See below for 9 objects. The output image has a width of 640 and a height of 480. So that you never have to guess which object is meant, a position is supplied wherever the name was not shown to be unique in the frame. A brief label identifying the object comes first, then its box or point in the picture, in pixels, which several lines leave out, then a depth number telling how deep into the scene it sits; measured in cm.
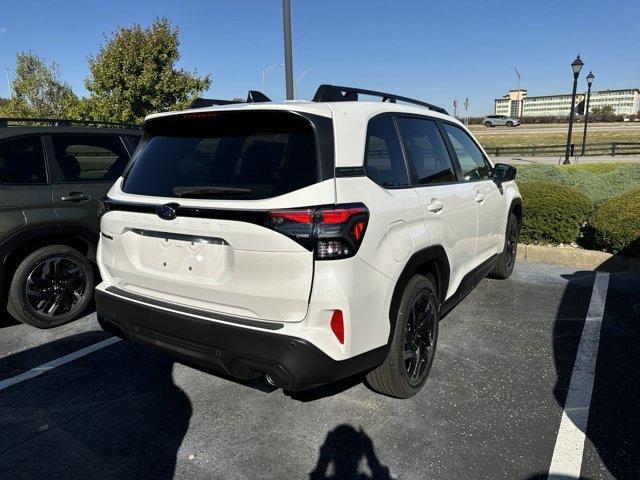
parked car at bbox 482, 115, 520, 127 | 5919
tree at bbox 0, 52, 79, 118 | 2941
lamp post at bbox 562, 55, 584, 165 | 2128
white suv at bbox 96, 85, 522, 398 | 235
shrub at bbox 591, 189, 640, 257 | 607
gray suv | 420
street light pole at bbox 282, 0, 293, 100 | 752
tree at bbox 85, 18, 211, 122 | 1973
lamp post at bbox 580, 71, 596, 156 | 2634
